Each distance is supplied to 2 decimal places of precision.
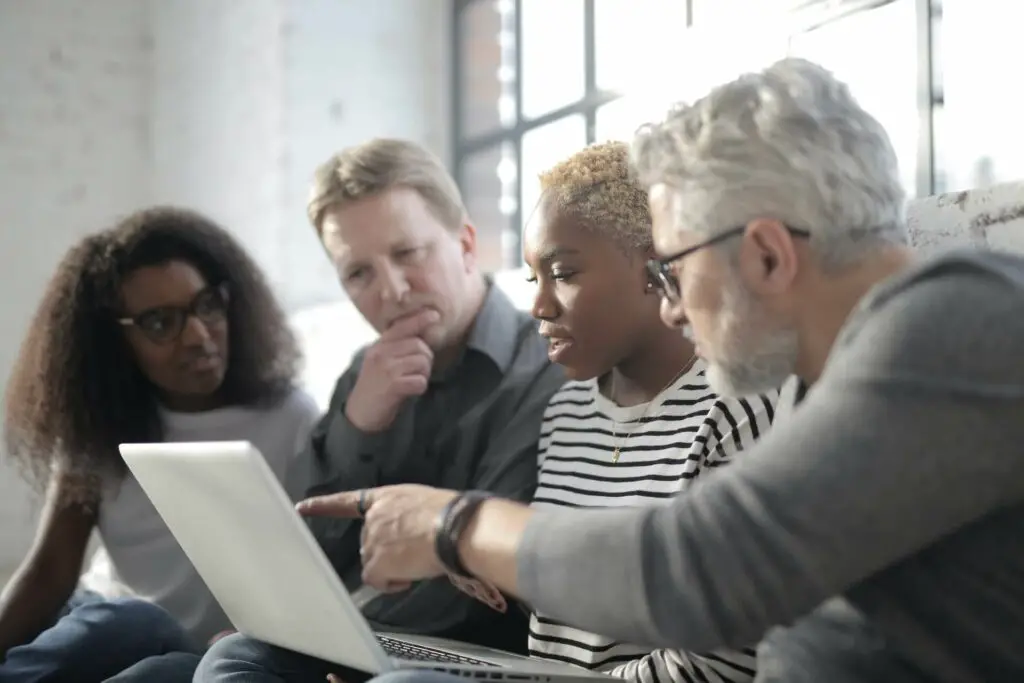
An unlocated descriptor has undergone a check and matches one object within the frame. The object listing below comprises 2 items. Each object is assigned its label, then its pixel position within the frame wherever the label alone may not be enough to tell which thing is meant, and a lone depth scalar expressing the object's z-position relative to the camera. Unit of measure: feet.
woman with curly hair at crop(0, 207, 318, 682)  7.22
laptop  4.96
